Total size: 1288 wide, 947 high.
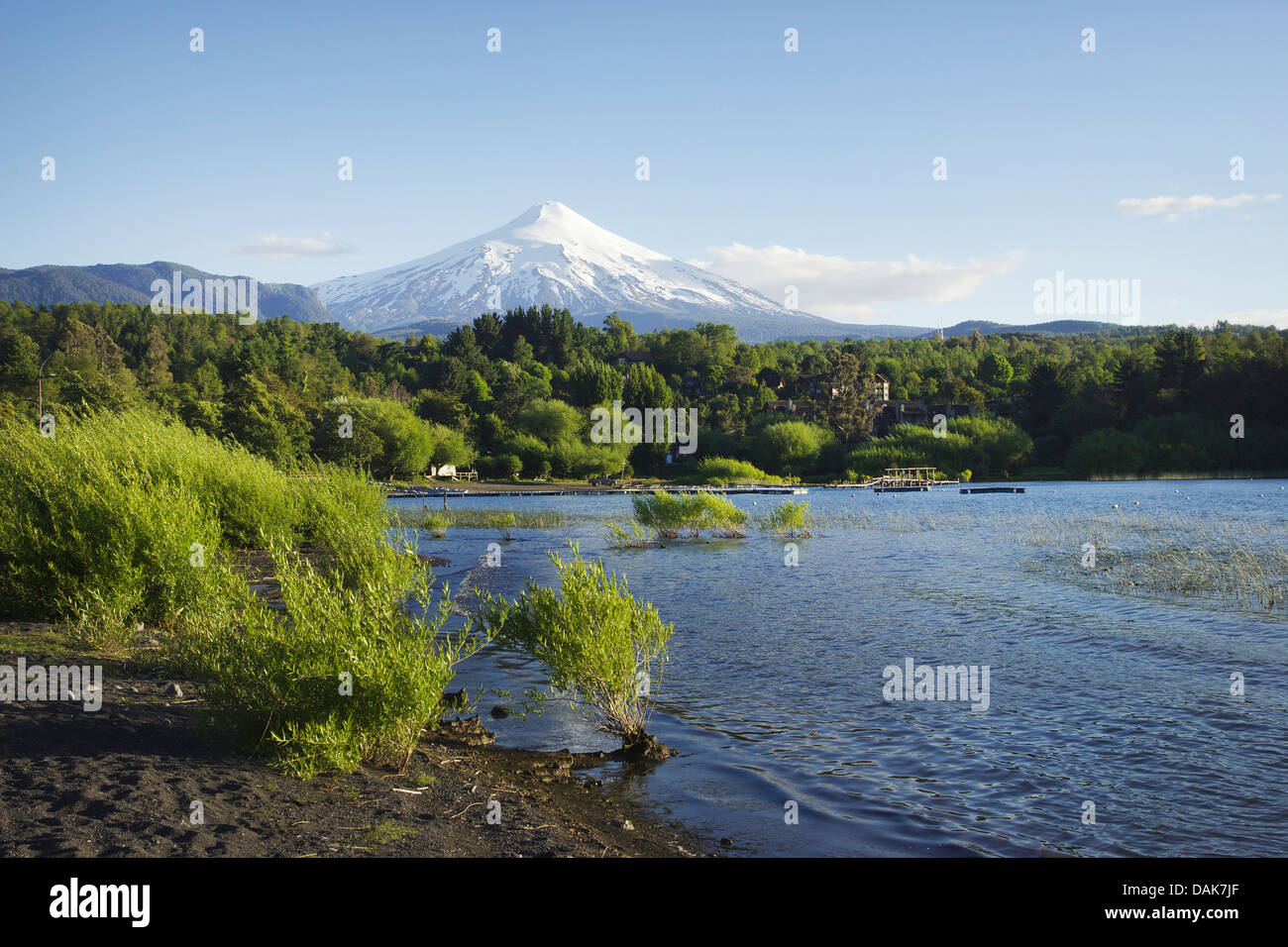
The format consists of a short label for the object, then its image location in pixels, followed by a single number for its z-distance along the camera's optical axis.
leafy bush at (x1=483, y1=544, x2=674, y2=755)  10.48
